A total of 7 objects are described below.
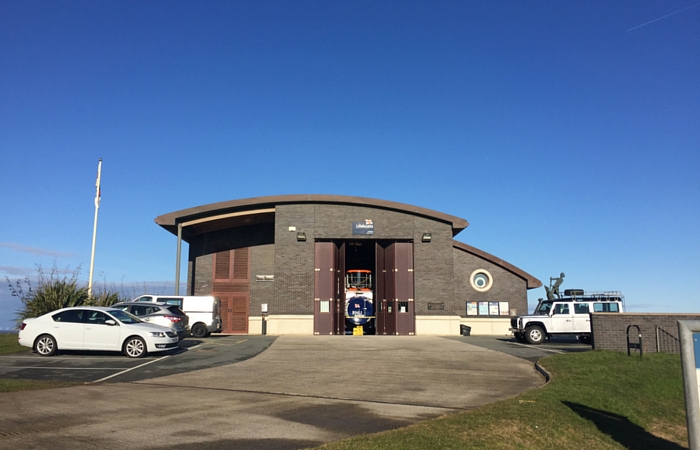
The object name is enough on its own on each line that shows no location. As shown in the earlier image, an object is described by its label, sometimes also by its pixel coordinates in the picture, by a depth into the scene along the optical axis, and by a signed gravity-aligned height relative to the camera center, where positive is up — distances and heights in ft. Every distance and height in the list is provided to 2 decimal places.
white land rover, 81.15 -2.37
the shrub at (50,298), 68.64 +0.84
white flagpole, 87.21 +15.32
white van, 89.35 -1.10
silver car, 70.76 -1.23
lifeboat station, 100.07 +7.21
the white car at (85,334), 54.75 -2.83
